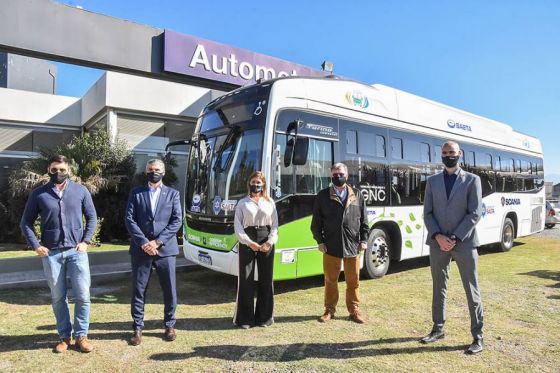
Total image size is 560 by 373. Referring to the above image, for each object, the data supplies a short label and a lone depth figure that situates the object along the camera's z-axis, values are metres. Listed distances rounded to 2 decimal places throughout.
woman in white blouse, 5.03
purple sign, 11.48
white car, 22.20
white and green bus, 6.12
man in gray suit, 4.22
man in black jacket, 5.16
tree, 11.98
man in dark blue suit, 4.49
